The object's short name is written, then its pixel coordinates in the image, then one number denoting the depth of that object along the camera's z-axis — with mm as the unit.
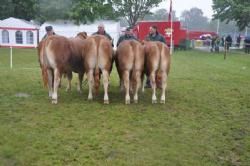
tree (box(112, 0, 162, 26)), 55375
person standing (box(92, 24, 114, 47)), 10133
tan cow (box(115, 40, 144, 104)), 8344
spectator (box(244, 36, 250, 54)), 32728
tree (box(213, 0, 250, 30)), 33781
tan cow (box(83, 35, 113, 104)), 8328
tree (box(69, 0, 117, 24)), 37312
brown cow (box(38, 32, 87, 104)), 8102
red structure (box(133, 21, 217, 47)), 36062
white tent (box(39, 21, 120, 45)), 36406
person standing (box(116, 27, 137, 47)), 10086
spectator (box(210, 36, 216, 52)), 35700
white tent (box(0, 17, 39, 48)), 33844
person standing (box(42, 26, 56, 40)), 10080
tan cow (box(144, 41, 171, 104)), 8445
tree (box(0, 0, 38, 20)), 38156
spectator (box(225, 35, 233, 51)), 33294
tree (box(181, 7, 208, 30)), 136875
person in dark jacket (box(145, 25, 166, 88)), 10312
